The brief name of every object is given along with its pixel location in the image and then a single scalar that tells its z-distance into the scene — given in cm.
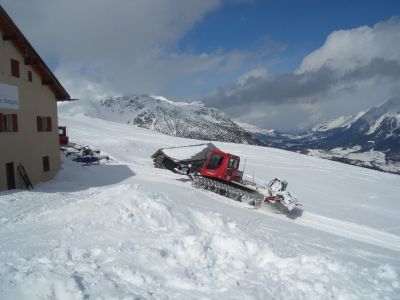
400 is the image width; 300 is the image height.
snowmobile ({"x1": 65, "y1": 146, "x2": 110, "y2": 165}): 3078
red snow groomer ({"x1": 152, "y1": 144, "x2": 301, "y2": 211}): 1884
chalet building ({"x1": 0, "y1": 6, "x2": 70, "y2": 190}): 1960
